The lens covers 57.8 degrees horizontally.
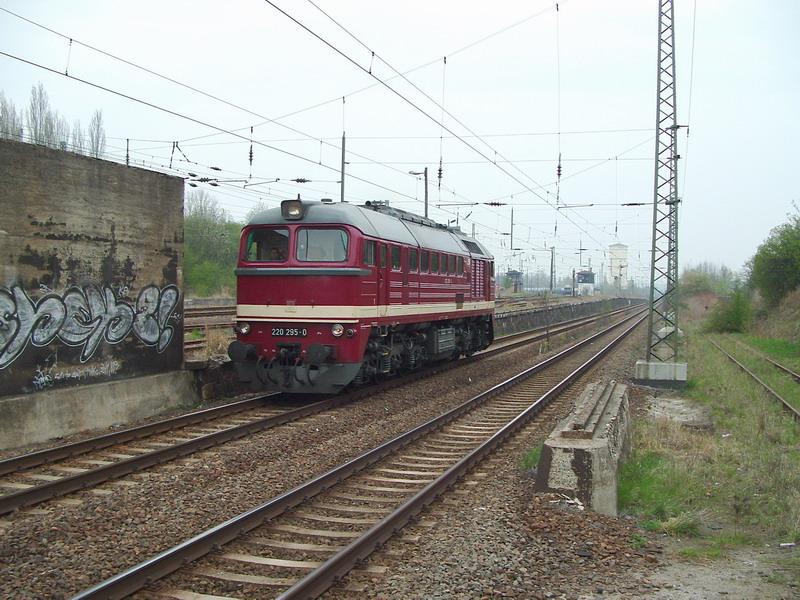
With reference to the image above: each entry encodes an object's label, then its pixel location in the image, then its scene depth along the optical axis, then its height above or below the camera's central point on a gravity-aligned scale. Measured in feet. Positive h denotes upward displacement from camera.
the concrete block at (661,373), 60.59 -6.20
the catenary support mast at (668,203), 59.11 +8.04
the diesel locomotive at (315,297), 42.47 -0.37
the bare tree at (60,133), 116.06 +24.20
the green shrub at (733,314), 140.56 -2.46
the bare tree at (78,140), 117.91 +23.50
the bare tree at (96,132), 123.34 +26.06
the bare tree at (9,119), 108.13 +24.74
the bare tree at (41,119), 114.52 +26.08
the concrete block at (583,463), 23.70 -5.59
